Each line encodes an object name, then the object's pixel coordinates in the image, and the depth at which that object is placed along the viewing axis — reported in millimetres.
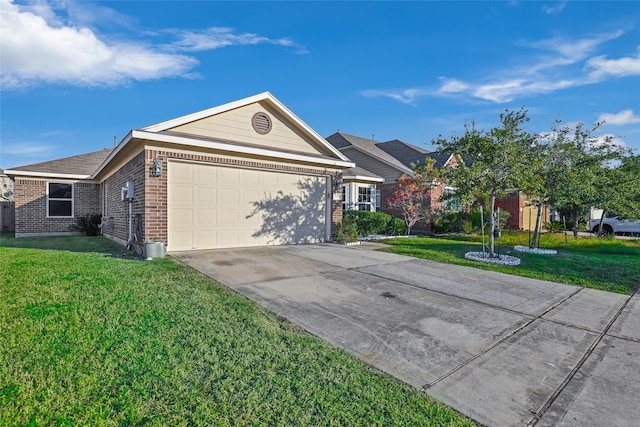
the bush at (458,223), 17203
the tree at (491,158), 8289
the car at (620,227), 18016
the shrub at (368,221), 14750
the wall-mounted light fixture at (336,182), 11617
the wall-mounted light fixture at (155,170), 7910
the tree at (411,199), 14945
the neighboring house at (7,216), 16875
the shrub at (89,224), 14422
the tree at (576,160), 9281
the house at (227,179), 8148
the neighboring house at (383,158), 18062
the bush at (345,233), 11445
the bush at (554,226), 19566
